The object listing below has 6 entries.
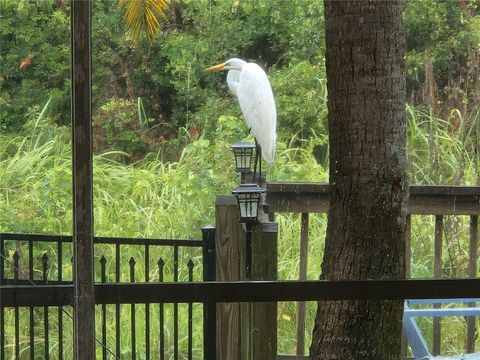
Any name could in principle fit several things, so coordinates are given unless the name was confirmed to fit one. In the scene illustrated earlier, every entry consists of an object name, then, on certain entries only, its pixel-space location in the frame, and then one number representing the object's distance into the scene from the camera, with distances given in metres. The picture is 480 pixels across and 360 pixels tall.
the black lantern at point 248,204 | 10.53
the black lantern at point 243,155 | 10.92
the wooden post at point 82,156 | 9.35
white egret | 10.78
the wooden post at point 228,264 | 10.76
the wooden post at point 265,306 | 10.41
